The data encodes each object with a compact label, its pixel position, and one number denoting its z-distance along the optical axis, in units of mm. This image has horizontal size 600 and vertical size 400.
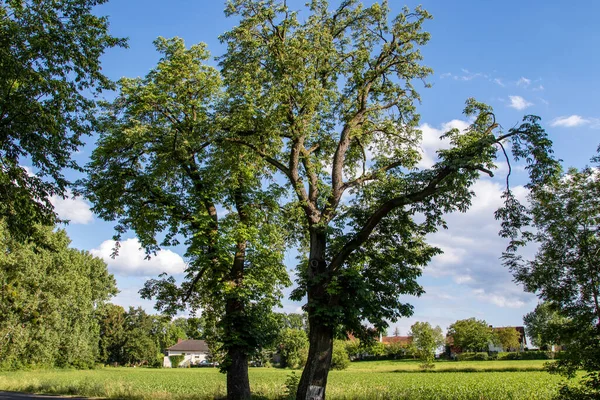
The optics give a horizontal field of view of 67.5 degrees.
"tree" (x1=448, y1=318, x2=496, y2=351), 78812
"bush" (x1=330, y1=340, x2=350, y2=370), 57438
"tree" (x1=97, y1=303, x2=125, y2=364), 81062
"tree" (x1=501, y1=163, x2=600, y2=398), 12703
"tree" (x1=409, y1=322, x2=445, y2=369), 53725
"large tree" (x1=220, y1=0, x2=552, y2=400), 13828
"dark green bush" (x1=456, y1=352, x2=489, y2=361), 68250
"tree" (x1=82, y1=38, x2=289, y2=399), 17609
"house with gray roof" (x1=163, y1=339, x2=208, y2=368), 108962
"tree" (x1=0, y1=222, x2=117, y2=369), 42375
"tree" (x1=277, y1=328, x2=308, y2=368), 69612
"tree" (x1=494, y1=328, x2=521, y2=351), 83500
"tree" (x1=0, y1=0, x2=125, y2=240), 11281
